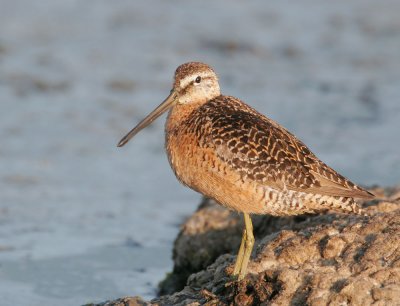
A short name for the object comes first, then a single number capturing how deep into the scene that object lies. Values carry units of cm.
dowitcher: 1092
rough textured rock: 920
